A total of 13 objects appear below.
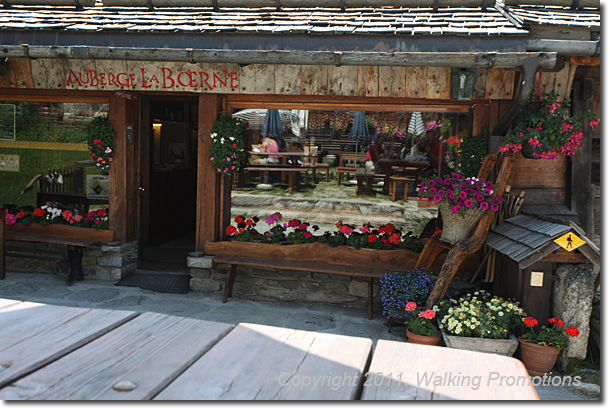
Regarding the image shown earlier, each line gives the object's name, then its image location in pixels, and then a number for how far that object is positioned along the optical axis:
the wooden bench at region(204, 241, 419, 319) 6.25
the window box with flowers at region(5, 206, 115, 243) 7.24
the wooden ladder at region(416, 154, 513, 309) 5.09
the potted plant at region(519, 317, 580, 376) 4.59
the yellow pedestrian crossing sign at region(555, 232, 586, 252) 4.57
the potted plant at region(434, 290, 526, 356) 4.75
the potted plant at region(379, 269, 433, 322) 5.39
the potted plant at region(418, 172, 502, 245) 5.00
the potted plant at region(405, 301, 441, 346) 4.93
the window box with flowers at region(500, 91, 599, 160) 5.21
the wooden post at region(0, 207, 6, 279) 7.02
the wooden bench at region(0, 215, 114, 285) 6.96
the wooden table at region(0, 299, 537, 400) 1.40
